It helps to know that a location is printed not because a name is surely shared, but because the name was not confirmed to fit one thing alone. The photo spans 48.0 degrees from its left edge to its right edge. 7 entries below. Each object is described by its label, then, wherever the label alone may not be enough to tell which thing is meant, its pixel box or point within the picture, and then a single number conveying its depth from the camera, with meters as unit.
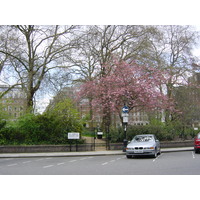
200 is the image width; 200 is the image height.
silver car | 13.81
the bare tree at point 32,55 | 22.92
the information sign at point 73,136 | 18.41
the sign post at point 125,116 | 18.04
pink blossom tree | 19.09
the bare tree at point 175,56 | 28.11
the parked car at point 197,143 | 16.70
